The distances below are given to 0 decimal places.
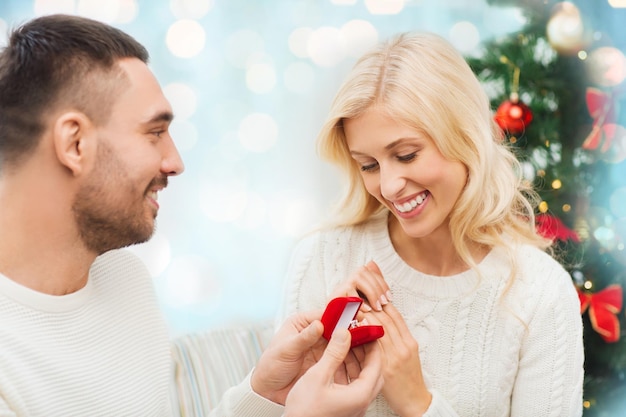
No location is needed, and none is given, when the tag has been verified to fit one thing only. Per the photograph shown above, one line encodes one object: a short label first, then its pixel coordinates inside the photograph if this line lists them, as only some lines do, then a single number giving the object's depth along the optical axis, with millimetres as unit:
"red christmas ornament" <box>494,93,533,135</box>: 2268
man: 1196
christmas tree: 2307
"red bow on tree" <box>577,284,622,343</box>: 2338
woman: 1537
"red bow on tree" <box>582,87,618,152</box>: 2309
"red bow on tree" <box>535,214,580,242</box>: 2244
